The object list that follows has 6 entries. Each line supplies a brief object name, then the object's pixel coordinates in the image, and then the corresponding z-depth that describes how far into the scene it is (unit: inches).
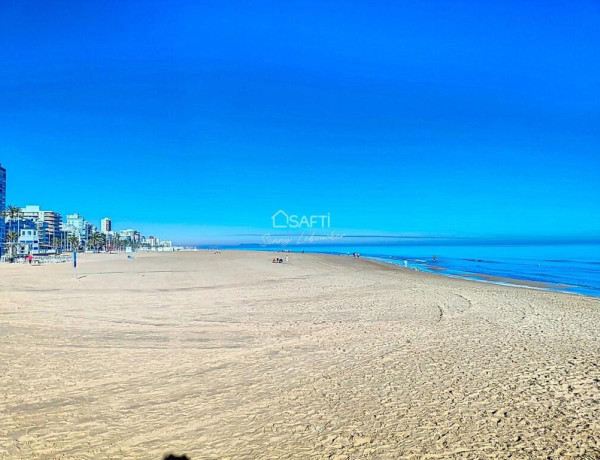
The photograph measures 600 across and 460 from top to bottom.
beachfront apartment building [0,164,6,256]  4434.1
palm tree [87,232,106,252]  5620.1
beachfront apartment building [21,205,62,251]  6018.7
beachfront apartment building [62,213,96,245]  7016.2
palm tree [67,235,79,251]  5147.6
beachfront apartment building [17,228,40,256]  3511.3
